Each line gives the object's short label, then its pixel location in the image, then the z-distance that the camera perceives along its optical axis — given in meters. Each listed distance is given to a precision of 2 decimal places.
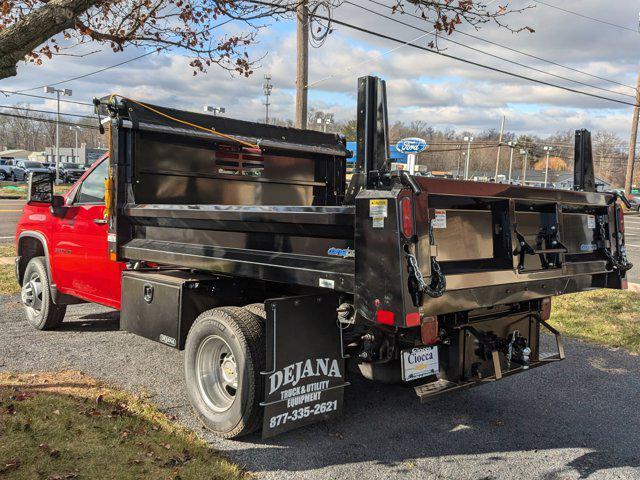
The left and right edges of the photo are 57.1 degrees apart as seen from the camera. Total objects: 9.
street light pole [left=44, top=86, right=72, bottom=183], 43.52
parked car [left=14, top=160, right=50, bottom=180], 49.06
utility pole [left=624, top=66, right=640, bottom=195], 34.94
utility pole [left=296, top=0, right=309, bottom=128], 13.96
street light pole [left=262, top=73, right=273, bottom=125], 41.90
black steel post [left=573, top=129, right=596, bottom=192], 4.88
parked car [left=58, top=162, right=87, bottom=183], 44.69
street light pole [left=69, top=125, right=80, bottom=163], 79.03
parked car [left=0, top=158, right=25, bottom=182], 48.34
